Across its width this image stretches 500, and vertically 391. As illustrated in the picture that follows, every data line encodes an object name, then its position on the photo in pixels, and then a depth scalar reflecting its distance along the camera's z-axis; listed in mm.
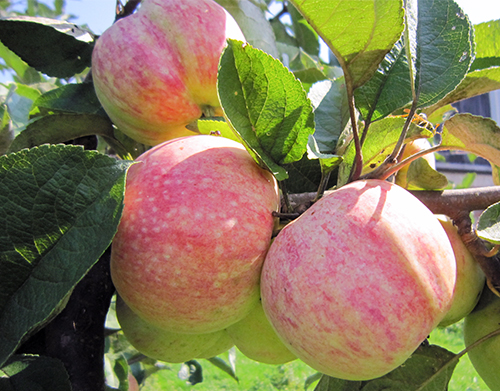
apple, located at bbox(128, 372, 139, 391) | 308
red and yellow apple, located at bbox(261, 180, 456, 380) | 130
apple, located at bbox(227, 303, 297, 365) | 213
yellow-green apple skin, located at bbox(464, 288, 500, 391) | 199
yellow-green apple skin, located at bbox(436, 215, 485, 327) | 189
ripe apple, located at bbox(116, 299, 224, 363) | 232
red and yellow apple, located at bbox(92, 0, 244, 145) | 204
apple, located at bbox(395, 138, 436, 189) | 238
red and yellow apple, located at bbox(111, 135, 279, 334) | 148
